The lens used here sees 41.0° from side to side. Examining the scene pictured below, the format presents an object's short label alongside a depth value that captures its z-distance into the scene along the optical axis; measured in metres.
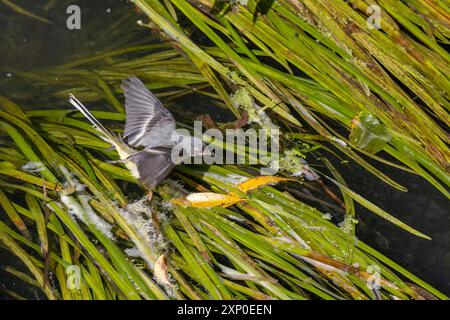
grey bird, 2.33
